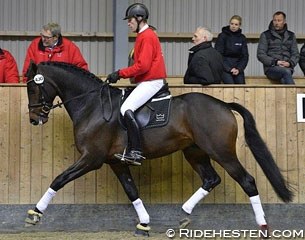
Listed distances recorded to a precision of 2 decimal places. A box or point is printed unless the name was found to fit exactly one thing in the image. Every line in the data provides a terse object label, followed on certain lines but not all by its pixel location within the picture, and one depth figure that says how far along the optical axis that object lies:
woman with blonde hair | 14.35
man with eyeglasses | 11.89
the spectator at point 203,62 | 11.81
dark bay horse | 10.68
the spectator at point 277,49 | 14.31
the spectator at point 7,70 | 12.45
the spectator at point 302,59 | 15.37
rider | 10.59
